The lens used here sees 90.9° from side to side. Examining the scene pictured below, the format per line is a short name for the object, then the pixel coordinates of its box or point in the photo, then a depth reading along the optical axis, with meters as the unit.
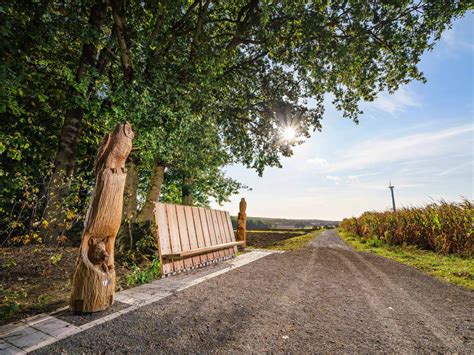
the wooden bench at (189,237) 4.51
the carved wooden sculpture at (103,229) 2.80
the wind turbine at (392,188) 52.63
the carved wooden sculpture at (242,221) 8.59
